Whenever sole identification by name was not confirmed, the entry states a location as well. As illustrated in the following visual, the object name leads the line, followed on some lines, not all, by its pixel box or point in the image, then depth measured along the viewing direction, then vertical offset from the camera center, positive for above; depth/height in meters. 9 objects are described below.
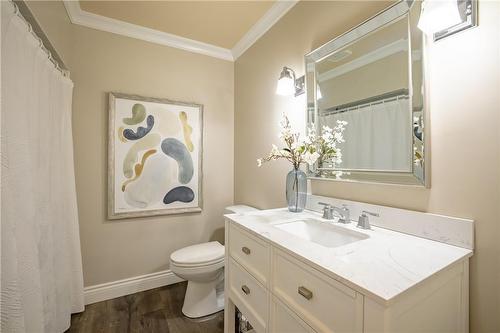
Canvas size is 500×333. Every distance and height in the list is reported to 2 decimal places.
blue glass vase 1.45 -0.15
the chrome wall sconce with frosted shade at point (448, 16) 0.88 +0.57
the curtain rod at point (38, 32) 1.10 +0.77
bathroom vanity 0.64 -0.36
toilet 1.77 -0.85
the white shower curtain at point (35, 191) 0.95 -0.13
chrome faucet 1.24 -0.26
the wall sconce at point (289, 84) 1.66 +0.59
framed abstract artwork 2.10 +0.09
